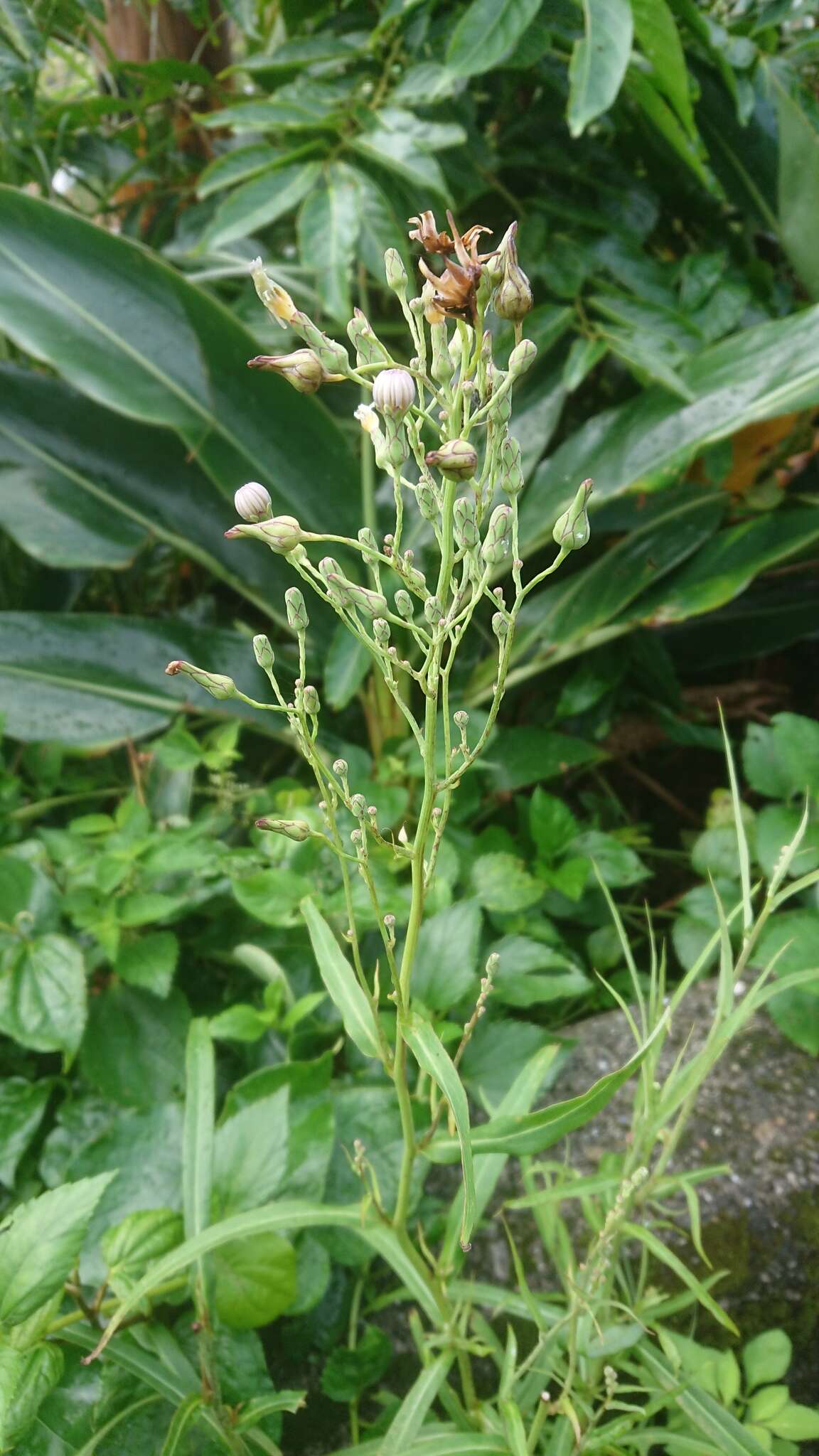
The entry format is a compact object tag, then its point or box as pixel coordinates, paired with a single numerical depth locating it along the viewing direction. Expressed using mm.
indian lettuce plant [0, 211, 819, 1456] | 342
